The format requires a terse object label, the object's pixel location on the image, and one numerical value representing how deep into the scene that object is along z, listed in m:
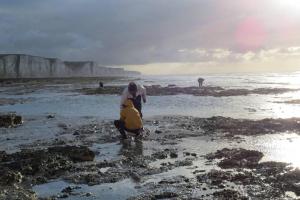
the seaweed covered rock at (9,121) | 23.03
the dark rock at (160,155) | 13.81
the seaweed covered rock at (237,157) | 12.66
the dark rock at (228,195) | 9.54
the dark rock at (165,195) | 9.75
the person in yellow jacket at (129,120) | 17.22
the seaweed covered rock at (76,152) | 13.69
